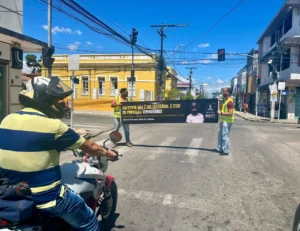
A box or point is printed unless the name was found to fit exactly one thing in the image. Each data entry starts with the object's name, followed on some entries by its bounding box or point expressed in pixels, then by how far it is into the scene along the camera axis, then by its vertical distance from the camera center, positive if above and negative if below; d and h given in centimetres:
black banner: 898 -63
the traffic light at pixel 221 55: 2462 +348
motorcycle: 204 -95
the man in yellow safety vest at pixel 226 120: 762 -70
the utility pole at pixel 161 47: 2944 +511
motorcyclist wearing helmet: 195 -42
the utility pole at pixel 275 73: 2382 +197
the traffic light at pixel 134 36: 1916 +385
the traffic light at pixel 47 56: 1091 +130
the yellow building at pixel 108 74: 3631 +223
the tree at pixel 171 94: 4419 -23
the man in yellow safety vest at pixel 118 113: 906 -73
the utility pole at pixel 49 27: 1202 +275
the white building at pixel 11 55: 979 +122
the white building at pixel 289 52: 2528 +429
